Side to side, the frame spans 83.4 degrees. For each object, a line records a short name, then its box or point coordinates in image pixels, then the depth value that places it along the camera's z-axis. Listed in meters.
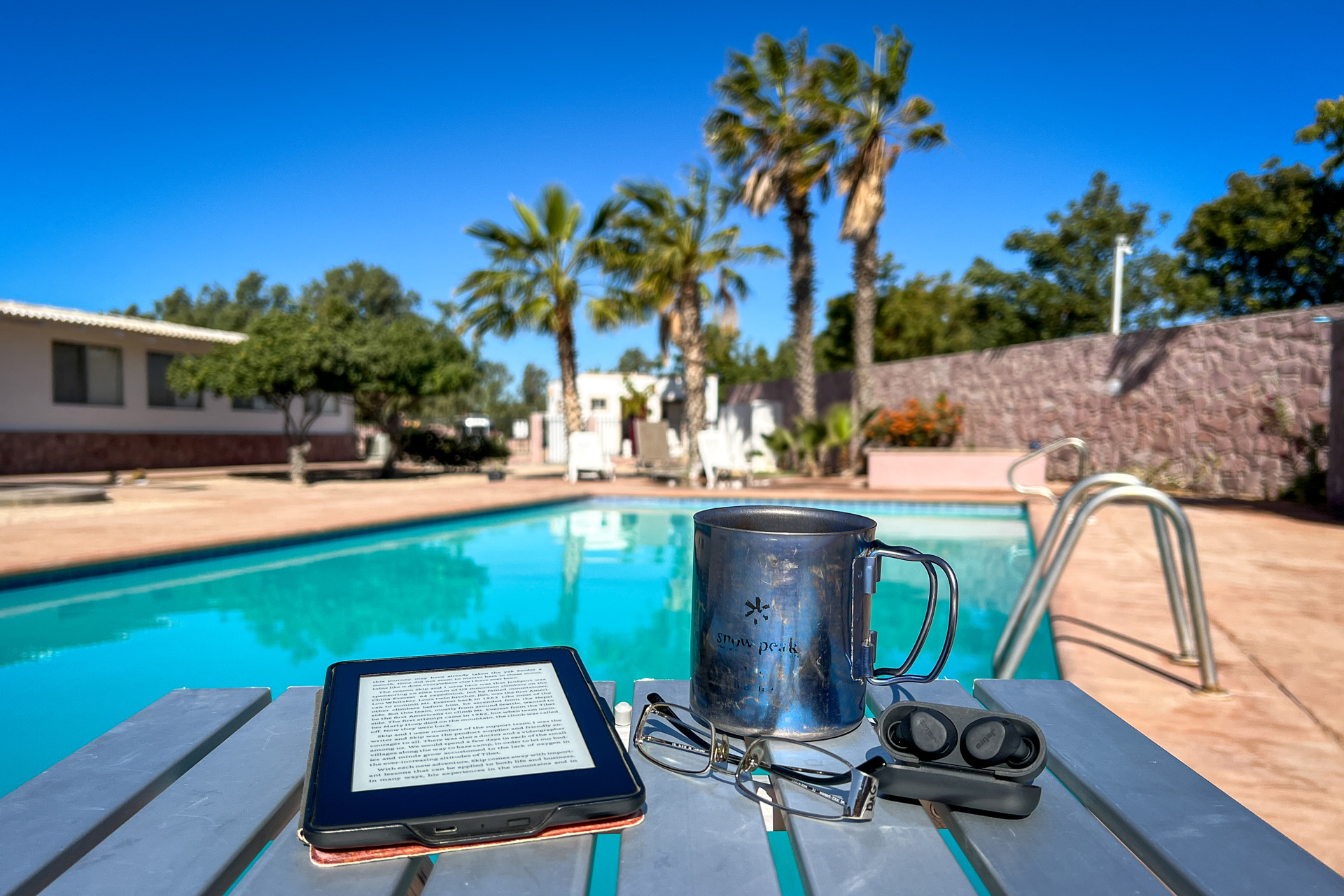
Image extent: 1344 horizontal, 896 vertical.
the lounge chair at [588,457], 14.70
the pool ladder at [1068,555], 2.79
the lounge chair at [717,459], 13.38
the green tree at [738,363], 39.66
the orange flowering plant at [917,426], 13.95
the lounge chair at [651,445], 15.52
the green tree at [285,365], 13.91
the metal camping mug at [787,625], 0.83
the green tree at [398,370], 14.91
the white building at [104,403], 15.73
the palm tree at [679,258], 14.06
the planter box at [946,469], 12.38
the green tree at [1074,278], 30.09
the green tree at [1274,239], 21.98
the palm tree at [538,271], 15.05
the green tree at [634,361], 64.25
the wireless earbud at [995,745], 0.73
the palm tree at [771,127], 13.81
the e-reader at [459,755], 0.64
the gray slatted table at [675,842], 0.61
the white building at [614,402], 24.91
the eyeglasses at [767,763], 0.72
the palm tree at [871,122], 13.19
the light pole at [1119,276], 15.55
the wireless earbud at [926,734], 0.75
